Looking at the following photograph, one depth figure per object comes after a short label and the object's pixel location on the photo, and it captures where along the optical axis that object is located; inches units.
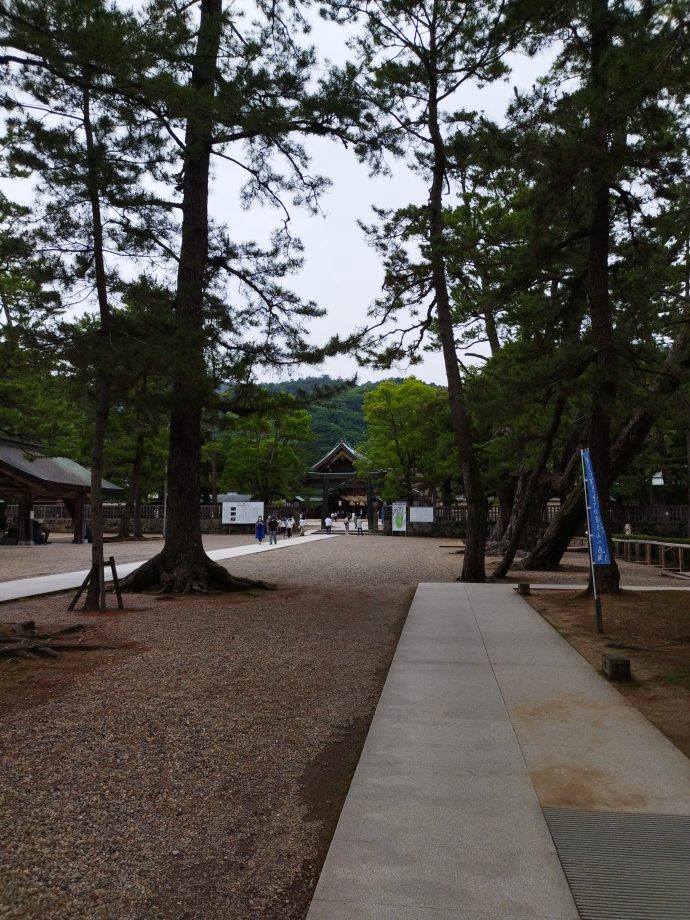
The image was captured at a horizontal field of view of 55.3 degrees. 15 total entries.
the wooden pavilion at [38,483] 1057.5
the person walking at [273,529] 1151.0
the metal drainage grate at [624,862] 92.0
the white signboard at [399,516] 1434.5
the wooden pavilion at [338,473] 1888.5
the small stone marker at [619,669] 216.1
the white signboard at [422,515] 1444.4
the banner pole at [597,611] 298.4
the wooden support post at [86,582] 364.8
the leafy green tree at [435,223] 485.4
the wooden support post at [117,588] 370.6
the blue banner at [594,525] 284.0
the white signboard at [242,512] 1494.8
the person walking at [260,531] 1202.0
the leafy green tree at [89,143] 208.8
